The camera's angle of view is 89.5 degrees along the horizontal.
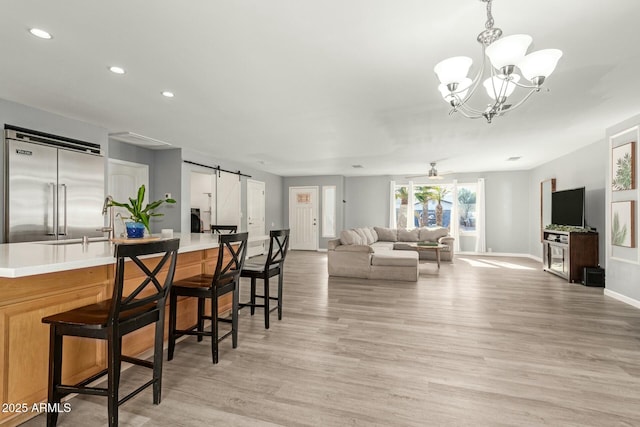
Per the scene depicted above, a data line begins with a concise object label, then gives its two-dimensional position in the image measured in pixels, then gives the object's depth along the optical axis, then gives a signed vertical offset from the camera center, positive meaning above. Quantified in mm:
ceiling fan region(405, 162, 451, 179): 7621 +941
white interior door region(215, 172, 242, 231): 7309 +292
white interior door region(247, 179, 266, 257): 8508 -45
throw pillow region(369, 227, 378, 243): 8359 -578
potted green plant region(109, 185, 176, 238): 2609 -70
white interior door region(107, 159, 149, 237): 5679 +573
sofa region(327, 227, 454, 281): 5621 -871
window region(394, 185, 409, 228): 9969 +243
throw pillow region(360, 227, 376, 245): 7763 -571
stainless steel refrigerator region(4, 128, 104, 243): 3617 +282
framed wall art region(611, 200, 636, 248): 4121 -131
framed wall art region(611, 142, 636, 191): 4129 +624
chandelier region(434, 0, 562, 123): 1800 +903
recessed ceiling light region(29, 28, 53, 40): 2227 +1240
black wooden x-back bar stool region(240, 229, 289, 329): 3235 -608
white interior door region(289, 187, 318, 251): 10281 -200
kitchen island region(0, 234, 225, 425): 1688 -570
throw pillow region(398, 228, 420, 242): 8680 -617
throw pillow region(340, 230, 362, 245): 6152 -498
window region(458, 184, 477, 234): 9539 +171
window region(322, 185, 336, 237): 10180 +28
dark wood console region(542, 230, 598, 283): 5434 -670
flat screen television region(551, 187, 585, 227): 5645 +118
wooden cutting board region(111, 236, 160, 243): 2578 -240
